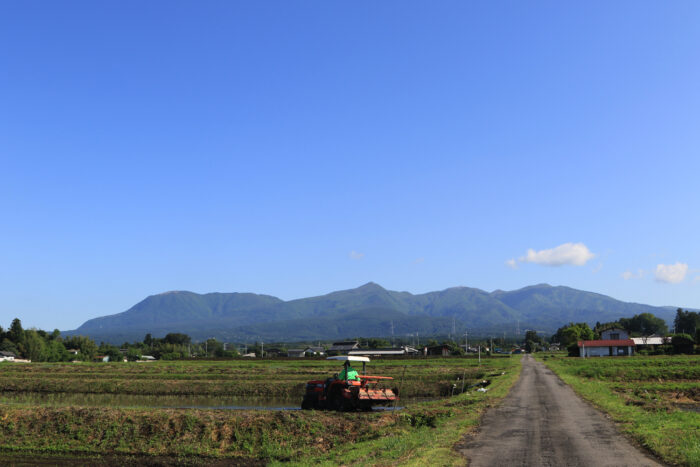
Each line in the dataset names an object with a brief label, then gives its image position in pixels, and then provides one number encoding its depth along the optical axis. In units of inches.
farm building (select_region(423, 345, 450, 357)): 6003.9
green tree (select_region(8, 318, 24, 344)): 5866.1
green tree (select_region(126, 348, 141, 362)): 6141.7
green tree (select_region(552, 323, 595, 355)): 5939.0
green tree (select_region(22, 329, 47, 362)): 5418.3
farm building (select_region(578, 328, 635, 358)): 4392.2
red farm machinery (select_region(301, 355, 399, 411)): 1243.8
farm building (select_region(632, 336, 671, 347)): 5713.6
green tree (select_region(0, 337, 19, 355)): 5516.7
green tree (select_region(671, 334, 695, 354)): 3959.2
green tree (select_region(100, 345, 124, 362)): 5915.8
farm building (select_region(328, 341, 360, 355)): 7276.1
